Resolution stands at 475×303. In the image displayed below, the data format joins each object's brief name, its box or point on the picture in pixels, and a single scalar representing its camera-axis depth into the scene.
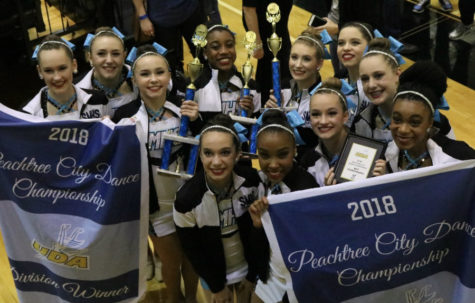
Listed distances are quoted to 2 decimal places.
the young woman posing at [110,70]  3.20
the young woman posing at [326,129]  2.76
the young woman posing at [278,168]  2.55
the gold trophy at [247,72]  2.93
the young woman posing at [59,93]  2.97
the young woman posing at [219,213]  2.60
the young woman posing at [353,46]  3.25
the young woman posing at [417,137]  2.50
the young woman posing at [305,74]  3.10
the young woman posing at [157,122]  2.91
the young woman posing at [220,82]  3.18
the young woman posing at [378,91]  2.90
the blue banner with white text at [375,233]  2.31
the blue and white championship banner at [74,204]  2.63
